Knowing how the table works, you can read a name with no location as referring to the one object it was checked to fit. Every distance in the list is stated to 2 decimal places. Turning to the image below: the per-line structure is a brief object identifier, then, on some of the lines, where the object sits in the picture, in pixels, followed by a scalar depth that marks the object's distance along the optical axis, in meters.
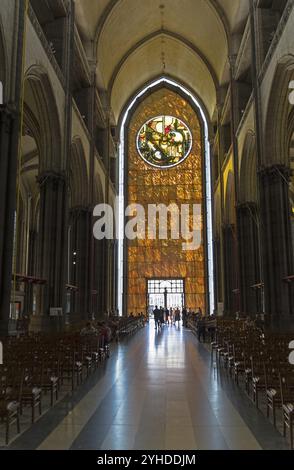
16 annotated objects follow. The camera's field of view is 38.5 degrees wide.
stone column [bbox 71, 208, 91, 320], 26.41
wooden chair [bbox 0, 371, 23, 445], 5.54
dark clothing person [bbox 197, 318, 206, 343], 20.73
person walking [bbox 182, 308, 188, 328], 33.93
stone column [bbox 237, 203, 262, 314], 25.30
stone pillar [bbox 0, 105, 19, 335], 12.33
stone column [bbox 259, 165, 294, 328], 18.03
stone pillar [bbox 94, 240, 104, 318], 30.94
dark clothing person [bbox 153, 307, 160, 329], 30.12
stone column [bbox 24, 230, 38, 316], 33.66
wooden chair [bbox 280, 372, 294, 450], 5.24
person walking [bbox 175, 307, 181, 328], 34.41
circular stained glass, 43.19
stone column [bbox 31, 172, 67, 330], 18.39
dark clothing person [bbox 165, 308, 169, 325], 36.62
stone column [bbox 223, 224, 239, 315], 31.16
